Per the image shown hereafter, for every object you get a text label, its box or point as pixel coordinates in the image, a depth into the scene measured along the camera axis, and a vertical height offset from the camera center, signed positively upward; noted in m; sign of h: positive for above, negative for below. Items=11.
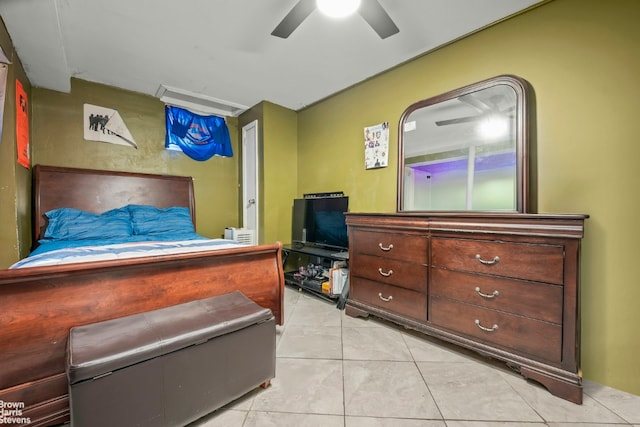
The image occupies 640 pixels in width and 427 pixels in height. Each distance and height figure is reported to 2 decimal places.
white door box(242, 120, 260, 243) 3.67 +0.50
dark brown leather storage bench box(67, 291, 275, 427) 0.95 -0.64
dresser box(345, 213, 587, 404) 1.39 -0.47
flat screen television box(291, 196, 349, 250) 3.00 -0.14
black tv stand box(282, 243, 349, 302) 2.76 -0.68
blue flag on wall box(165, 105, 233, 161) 3.42 +1.07
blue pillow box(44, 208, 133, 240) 2.48 -0.15
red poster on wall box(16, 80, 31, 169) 2.22 +0.76
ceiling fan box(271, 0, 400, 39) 1.60 +1.28
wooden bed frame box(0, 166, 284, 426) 1.11 -0.47
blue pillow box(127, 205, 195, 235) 2.85 -0.11
